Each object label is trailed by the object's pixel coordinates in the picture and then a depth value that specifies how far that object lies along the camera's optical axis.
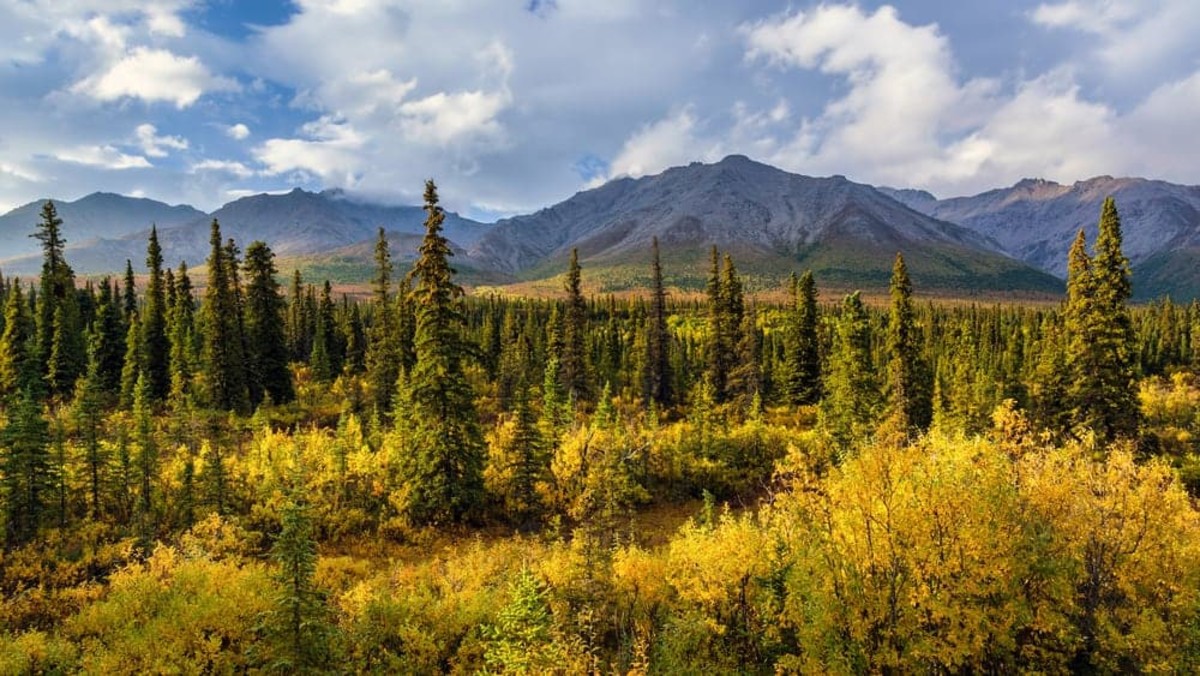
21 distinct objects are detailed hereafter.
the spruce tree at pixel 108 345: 58.03
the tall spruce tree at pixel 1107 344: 40.25
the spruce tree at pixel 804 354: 67.06
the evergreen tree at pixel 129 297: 74.72
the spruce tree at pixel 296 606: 16.94
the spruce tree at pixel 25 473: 26.19
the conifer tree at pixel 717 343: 67.44
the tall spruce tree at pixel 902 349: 49.88
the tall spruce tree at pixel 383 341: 54.56
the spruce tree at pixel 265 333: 56.56
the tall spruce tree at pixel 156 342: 56.66
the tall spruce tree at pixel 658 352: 66.00
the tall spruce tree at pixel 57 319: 55.56
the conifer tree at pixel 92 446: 28.95
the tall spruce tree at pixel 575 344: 60.05
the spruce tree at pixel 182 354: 52.06
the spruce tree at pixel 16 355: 51.94
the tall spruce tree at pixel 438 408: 34.06
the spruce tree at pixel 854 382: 48.97
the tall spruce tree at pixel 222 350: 51.53
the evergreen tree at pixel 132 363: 52.53
